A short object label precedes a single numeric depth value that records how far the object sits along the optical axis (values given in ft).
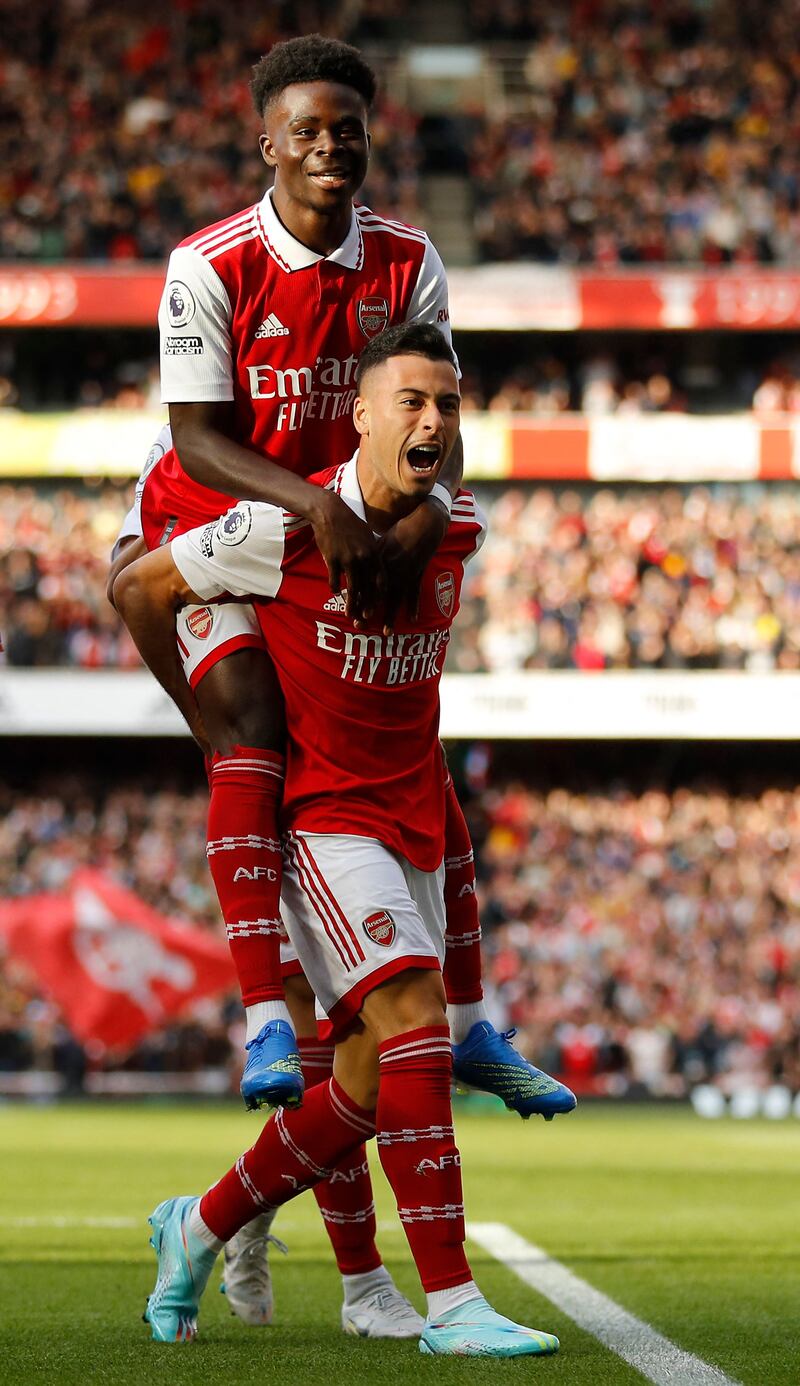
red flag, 68.08
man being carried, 15.78
